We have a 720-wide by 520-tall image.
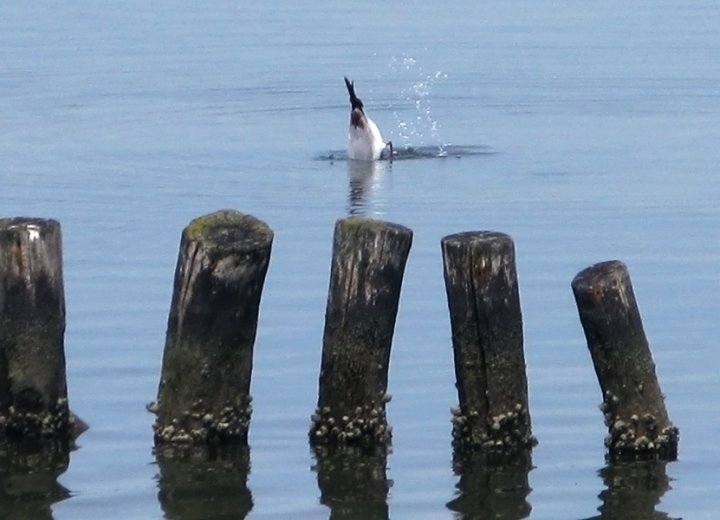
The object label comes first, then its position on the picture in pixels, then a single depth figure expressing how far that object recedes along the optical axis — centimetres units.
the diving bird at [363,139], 4278
